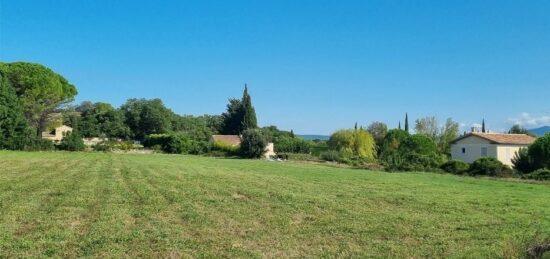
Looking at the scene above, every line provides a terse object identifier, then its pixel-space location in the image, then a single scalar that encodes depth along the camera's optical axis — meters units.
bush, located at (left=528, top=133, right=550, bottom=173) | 37.84
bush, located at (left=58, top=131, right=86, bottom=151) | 57.72
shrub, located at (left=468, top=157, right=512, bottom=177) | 33.66
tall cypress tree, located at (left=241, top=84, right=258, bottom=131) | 89.44
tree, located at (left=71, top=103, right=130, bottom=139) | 95.38
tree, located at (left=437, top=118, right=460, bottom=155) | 79.24
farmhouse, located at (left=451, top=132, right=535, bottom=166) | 51.56
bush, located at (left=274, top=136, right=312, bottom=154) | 73.11
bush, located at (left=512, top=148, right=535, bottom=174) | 39.06
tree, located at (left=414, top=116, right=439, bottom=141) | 81.75
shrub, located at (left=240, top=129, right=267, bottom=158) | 57.22
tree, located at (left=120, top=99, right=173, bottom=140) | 100.50
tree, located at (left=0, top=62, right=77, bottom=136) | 61.66
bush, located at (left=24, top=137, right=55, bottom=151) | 52.34
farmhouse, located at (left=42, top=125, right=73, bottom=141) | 91.38
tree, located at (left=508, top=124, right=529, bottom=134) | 84.50
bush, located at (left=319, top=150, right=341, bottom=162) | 54.03
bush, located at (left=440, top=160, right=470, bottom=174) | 36.75
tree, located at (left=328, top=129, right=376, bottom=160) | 61.84
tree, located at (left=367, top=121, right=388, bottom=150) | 86.23
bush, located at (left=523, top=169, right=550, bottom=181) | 30.77
